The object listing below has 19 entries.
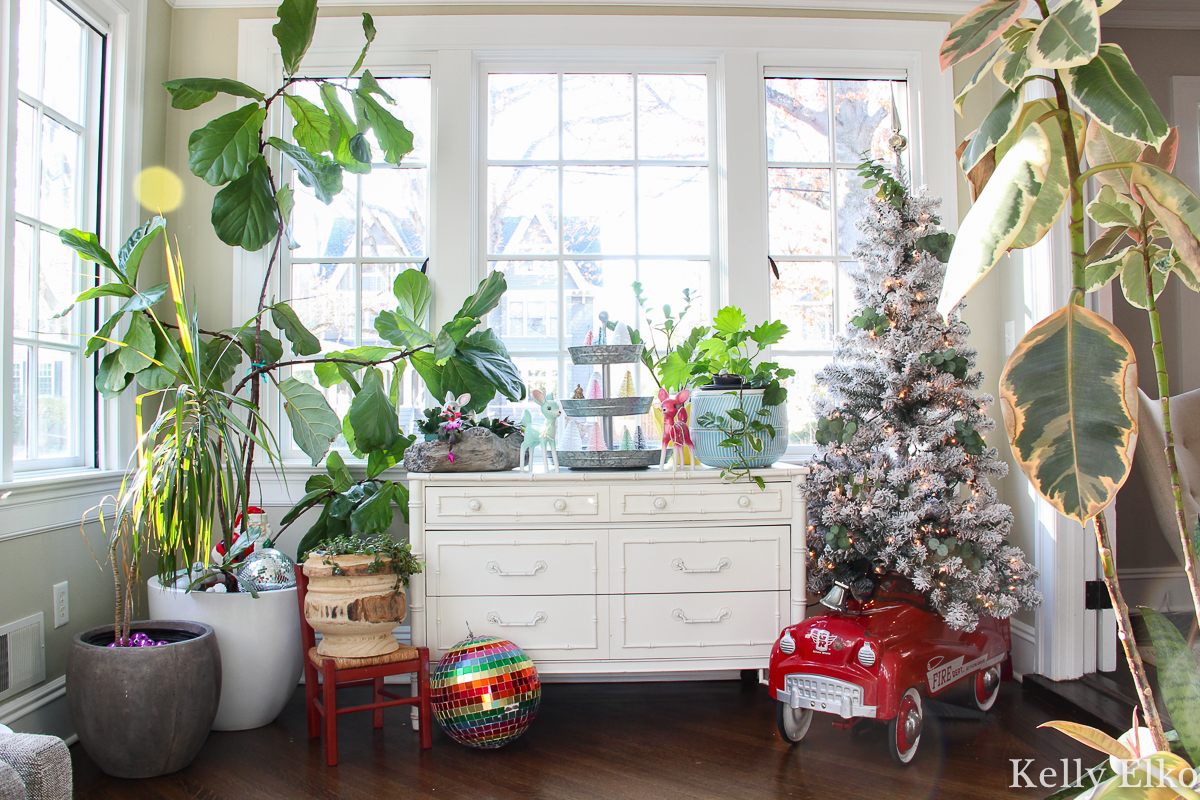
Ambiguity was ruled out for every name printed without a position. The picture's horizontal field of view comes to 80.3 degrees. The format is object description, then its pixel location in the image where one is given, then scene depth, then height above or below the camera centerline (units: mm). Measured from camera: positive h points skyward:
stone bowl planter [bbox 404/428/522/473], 2176 -97
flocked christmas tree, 2107 -86
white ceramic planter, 2066 -636
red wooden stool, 1920 -714
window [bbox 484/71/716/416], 2764 +878
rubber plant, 504 +133
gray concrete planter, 1749 -691
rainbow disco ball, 1909 -731
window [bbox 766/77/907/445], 2783 +858
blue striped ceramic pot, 2248 -25
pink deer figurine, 2221 +2
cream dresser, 2133 -434
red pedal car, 1853 -660
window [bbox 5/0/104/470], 2078 +635
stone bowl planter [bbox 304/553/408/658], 2002 -507
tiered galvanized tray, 2264 +42
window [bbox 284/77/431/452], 2723 +702
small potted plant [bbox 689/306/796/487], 2219 +47
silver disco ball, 2135 -443
